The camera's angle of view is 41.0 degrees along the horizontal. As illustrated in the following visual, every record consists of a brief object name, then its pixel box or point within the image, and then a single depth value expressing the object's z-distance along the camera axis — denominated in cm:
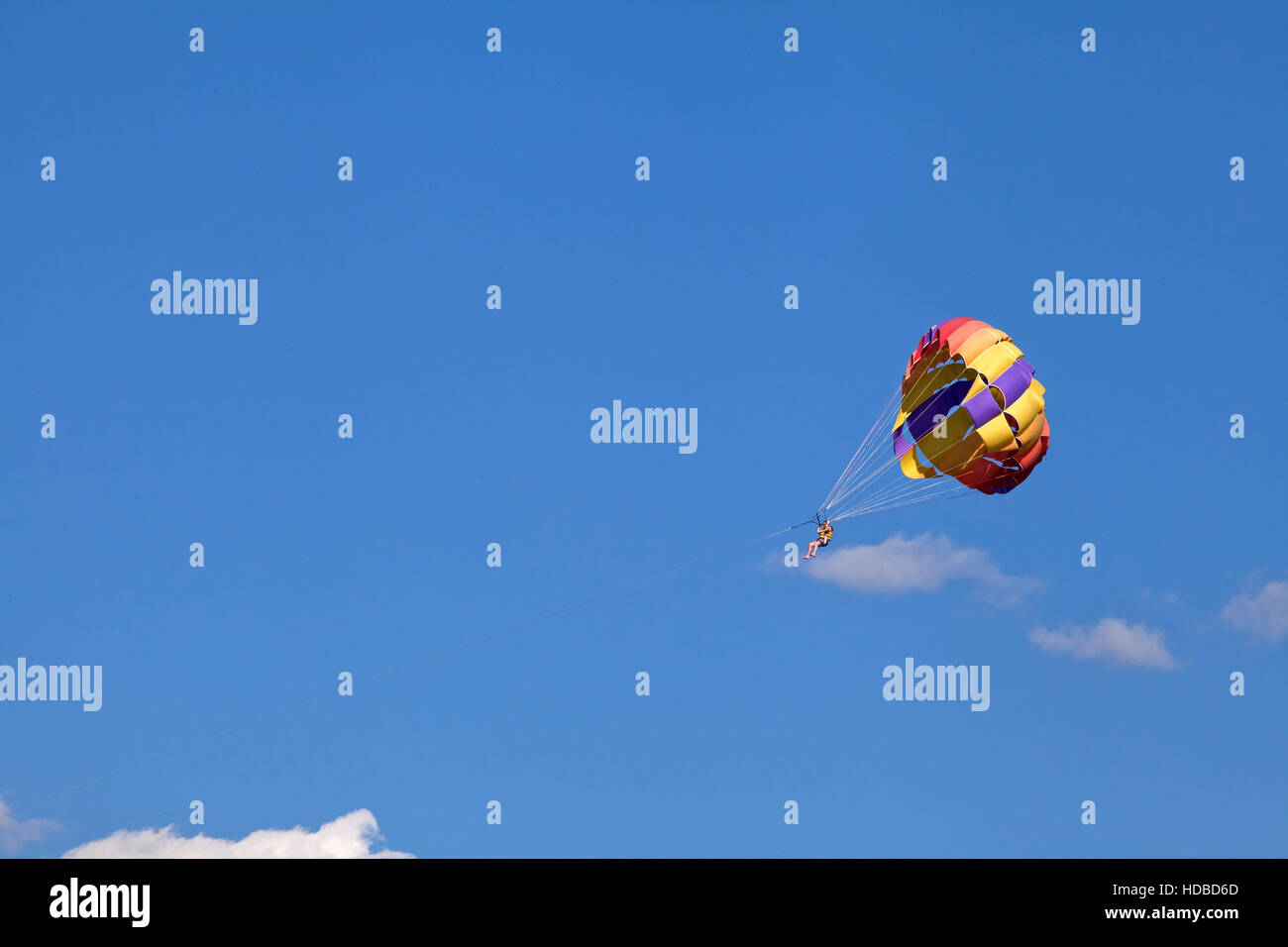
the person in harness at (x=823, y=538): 5266
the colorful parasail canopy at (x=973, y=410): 5216
